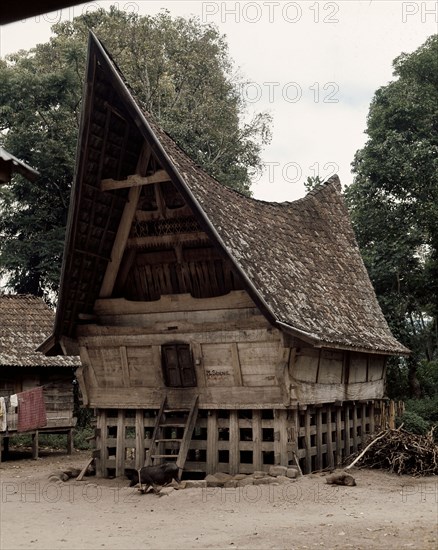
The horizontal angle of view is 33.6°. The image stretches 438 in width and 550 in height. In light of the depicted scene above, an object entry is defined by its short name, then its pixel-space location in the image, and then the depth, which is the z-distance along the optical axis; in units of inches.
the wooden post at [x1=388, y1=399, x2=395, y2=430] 797.2
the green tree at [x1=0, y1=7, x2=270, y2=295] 1278.3
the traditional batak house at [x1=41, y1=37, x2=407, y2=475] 574.2
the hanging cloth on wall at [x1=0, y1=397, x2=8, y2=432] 709.9
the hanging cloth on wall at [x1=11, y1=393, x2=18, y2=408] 722.2
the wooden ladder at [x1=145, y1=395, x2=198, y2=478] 578.6
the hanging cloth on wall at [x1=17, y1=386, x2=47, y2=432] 733.3
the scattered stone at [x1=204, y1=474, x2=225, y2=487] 553.9
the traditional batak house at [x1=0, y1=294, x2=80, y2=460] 887.7
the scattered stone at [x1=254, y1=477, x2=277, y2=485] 540.7
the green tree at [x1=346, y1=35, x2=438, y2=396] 1145.4
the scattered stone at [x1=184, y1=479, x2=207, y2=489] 547.2
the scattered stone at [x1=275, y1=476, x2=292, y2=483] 539.2
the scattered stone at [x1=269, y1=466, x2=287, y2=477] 554.6
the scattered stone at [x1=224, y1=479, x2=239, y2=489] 546.5
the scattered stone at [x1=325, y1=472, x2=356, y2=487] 546.0
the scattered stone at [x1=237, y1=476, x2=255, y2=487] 545.0
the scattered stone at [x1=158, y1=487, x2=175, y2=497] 529.7
